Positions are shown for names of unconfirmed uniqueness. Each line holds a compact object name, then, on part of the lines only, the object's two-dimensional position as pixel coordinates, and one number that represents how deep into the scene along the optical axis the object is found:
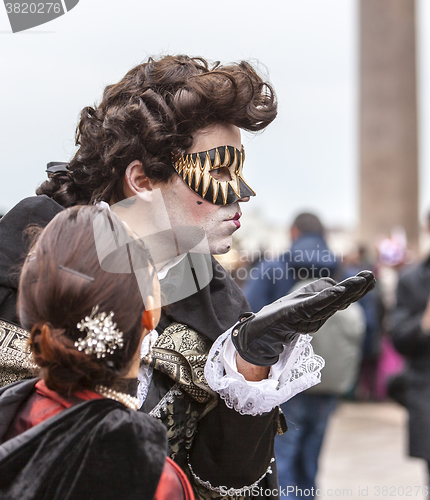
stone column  10.52
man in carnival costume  2.03
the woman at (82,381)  1.80
